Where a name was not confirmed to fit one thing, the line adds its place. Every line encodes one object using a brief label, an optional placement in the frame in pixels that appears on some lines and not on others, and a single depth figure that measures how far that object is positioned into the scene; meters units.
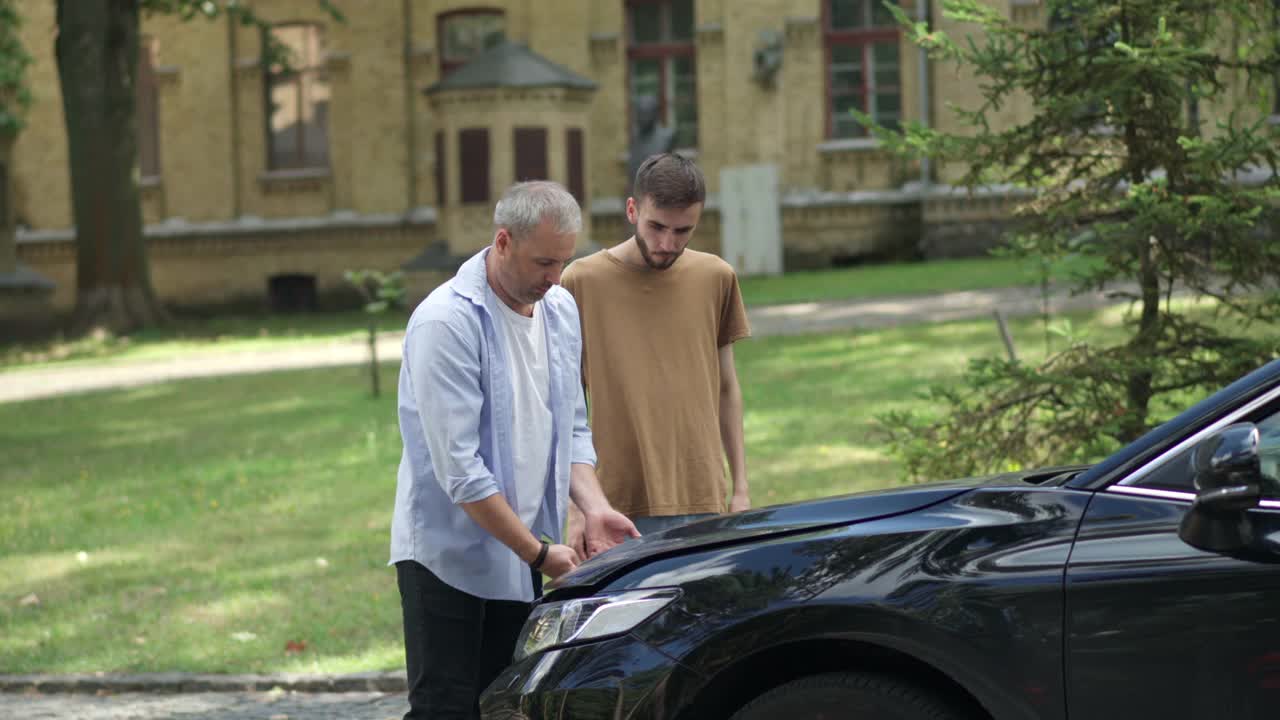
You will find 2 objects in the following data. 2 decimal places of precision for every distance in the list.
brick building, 29.52
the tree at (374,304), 16.81
